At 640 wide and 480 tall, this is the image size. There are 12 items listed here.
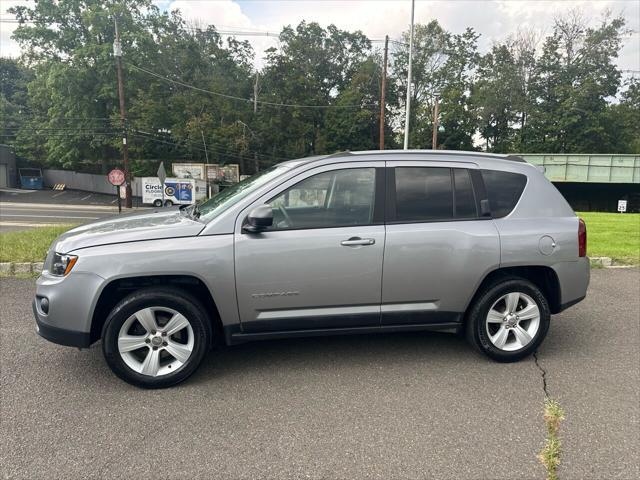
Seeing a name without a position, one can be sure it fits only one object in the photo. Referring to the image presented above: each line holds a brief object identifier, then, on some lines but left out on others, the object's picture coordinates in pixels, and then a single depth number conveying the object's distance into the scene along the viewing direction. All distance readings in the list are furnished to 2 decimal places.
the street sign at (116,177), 24.48
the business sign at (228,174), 42.09
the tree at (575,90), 48.47
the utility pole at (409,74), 20.24
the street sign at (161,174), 22.83
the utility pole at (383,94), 28.85
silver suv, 3.24
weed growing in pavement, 2.49
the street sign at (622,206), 39.38
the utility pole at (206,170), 39.29
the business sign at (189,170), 42.19
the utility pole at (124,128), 26.92
